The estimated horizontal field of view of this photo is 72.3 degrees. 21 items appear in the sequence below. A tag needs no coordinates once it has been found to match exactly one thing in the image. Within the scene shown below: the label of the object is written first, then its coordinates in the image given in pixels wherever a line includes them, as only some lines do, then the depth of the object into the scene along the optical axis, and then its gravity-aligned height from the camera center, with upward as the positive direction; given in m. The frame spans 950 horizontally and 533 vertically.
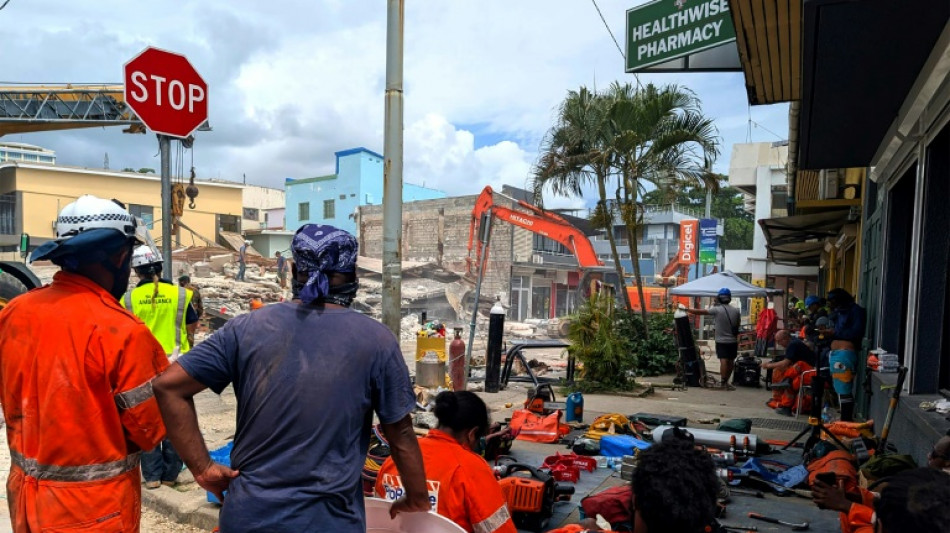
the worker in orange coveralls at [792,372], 8.73 -1.71
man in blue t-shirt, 1.96 -0.53
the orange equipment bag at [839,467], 4.44 -1.57
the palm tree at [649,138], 12.80 +2.07
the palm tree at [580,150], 13.20 +1.86
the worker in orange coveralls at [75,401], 2.13 -0.58
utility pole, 5.08 +0.50
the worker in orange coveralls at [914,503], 1.84 -0.73
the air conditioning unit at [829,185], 9.64 +0.95
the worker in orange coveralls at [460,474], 2.56 -0.96
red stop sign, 4.66 +1.02
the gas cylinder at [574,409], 7.62 -1.98
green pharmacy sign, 6.27 +2.15
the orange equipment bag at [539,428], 6.71 -1.96
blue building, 42.59 +2.93
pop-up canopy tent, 14.99 -1.00
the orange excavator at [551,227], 16.97 +0.37
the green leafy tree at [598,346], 10.18 -1.65
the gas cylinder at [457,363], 9.43 -1.82
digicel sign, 29.28 +0.16
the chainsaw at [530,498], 3.98 -1.60
